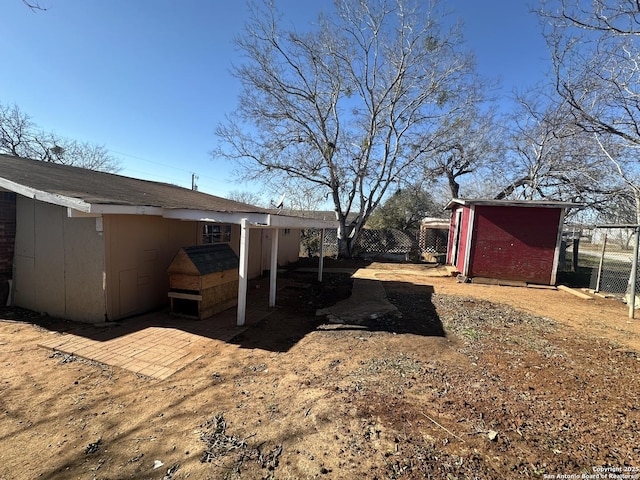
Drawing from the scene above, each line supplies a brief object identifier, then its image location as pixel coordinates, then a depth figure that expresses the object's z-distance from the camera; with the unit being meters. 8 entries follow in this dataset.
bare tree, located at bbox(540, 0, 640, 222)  6.48
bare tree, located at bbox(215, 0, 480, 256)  14.73
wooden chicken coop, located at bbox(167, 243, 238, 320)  5.52
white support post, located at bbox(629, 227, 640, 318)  6.16
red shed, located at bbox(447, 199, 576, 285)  9.56
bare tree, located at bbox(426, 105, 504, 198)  15.88
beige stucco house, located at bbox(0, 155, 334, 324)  5.03
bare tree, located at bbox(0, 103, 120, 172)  20.83
